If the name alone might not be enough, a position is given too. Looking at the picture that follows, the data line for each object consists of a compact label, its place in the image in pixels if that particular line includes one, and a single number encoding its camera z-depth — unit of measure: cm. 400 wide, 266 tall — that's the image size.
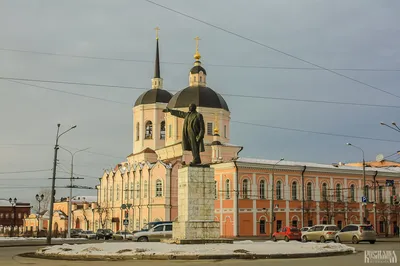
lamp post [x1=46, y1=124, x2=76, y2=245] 4053
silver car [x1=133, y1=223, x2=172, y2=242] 3738
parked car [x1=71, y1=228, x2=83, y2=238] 6557
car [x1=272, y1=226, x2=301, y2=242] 4144
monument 2458
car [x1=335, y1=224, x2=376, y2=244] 3644
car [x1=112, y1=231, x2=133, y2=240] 5142
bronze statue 2612
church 5972
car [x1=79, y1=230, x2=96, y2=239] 6005
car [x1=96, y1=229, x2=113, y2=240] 5645
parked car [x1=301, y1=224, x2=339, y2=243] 3912
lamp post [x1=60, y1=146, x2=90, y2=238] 5818
